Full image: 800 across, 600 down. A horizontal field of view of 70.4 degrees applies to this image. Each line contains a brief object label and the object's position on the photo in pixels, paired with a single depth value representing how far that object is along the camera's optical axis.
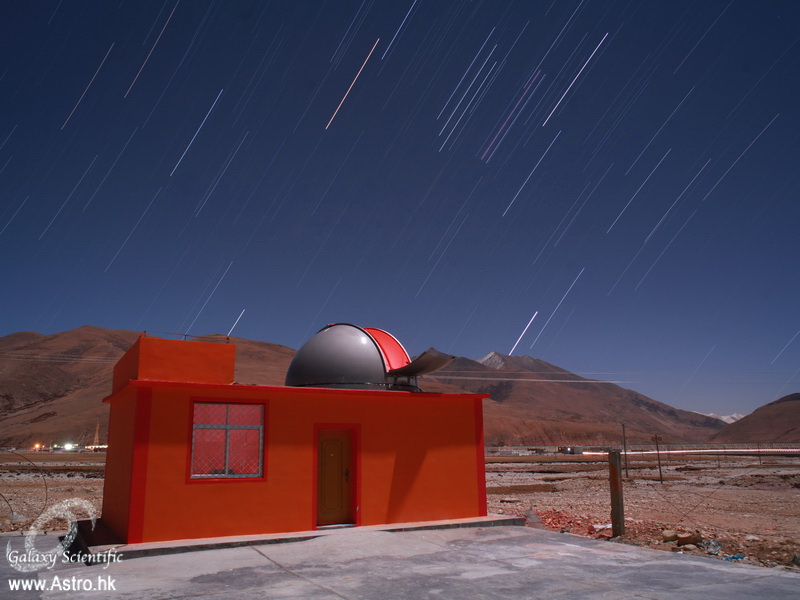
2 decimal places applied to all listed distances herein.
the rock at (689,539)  11.03
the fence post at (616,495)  11.96
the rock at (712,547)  10.42
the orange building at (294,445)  10.02
